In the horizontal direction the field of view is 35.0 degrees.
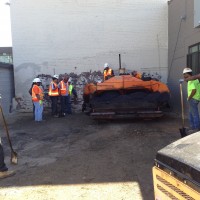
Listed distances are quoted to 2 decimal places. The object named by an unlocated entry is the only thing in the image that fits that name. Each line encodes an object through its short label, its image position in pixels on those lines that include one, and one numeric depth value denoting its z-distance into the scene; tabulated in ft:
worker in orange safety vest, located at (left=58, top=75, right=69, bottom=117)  45.96
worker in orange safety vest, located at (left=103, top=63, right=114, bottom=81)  45.34
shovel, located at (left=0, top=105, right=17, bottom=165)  22.49
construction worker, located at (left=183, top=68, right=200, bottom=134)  27.35
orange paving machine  35.17
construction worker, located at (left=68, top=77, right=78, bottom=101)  50.13
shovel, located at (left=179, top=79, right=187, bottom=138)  26.48
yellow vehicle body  7.42
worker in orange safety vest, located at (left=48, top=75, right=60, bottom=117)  44.65
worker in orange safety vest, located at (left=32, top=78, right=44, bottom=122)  40.96
